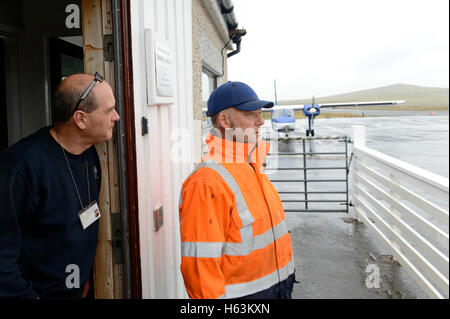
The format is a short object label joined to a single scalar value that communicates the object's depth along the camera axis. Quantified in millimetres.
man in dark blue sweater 1436
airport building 1911
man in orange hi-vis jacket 1628
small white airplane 30469
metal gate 7488
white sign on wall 2189
